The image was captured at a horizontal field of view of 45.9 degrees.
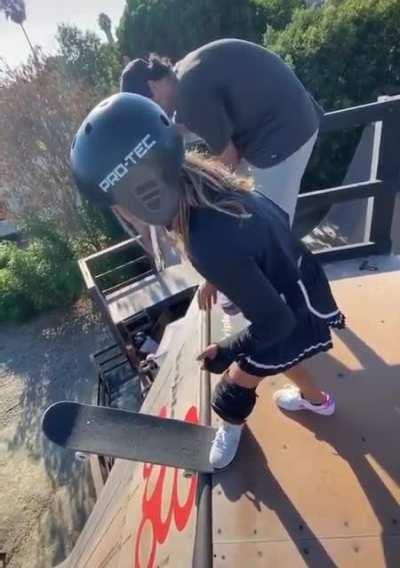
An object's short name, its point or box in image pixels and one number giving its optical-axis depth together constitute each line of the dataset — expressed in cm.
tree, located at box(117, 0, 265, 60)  1430
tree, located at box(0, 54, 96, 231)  1059
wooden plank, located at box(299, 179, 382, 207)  347
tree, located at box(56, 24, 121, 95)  1527
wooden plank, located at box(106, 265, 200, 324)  677
